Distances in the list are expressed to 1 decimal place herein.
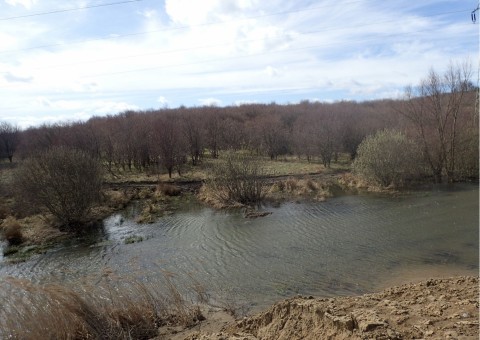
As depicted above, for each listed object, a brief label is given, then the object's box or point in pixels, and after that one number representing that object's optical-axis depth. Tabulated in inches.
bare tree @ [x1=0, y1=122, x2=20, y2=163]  2785.4
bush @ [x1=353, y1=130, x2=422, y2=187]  1187.9
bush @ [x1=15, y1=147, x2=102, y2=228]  854.5
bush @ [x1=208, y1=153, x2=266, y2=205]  1093.8
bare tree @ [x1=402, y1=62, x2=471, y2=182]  1295.5
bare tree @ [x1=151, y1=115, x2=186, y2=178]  1615.4
